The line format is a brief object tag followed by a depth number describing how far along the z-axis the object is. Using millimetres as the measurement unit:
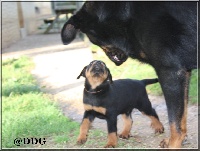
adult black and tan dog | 2998
